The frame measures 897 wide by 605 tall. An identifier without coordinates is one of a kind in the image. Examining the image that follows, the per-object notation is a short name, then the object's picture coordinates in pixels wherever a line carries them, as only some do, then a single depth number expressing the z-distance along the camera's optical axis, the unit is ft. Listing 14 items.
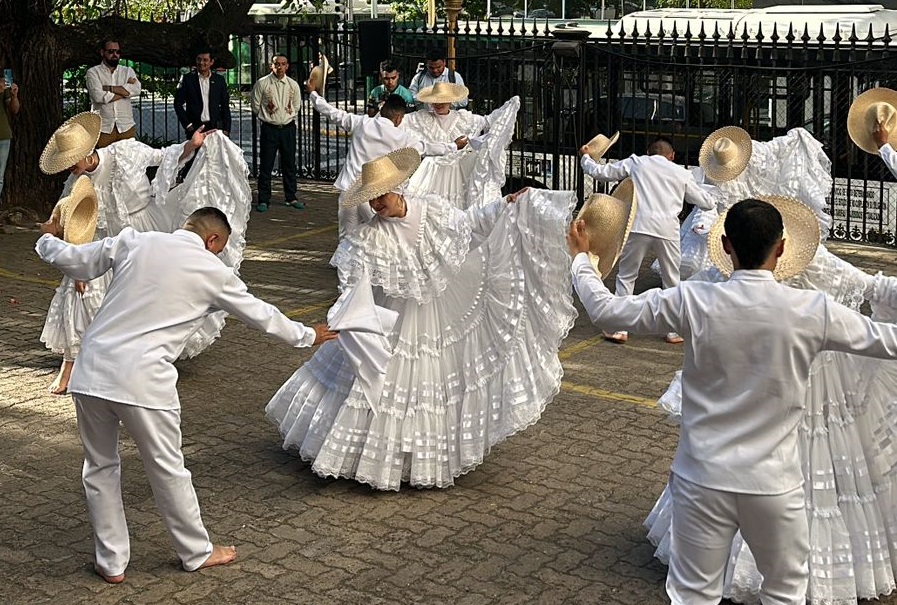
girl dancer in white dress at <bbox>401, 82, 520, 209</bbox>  40.24
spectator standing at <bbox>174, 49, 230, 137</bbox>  49.62
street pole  54.24
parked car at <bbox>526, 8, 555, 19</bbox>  101.65
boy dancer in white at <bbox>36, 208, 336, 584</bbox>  18.79
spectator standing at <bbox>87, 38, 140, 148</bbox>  48.03
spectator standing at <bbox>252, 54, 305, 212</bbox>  51.75
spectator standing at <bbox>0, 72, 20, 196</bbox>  45.11
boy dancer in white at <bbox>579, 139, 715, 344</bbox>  34.53
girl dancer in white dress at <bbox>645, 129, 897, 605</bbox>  18.70
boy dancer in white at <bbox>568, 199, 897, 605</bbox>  14.93
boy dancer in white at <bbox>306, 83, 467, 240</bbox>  38.52
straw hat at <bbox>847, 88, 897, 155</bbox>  23.41
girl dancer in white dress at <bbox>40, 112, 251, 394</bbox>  29.53
